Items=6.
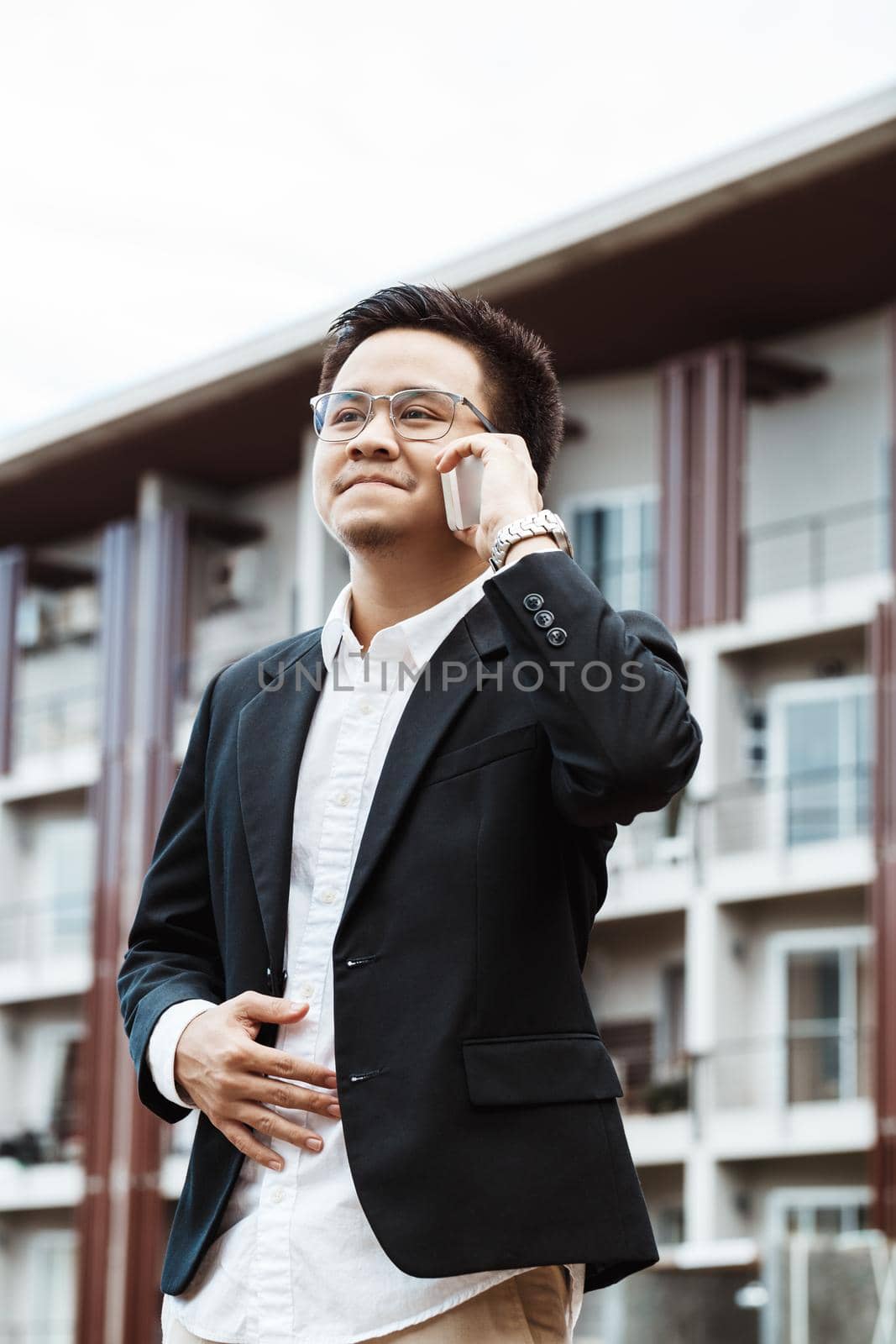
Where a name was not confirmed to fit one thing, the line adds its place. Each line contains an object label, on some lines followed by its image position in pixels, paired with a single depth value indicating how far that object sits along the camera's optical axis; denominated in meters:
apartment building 15.35
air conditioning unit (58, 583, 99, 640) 21.95
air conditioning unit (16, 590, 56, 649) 22.58
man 1.65
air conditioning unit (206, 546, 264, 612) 20.00
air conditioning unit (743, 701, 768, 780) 16.52
